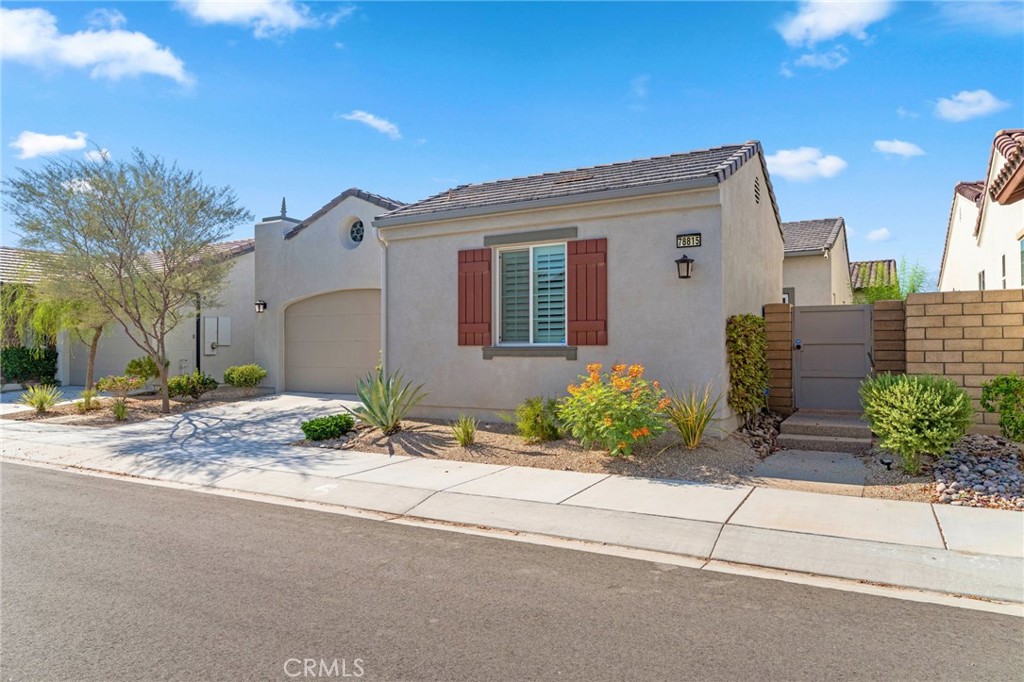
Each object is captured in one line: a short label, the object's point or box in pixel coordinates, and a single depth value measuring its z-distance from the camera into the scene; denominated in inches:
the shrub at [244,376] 650.2
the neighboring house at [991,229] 332.3
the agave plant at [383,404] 406.3
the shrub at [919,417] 271.6
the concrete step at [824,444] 355.6
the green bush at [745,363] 369.7
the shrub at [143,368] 680.4
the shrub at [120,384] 630.5
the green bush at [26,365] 806.5
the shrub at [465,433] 370.0
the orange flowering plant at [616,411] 312.2
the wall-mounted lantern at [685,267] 359.6
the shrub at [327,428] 406.6
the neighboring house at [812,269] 717.3
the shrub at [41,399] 576.1
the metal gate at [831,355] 421.4
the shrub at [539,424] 372.8
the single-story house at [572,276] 366.0
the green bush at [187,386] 629.3
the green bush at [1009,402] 287.9
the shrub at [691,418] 338.0
